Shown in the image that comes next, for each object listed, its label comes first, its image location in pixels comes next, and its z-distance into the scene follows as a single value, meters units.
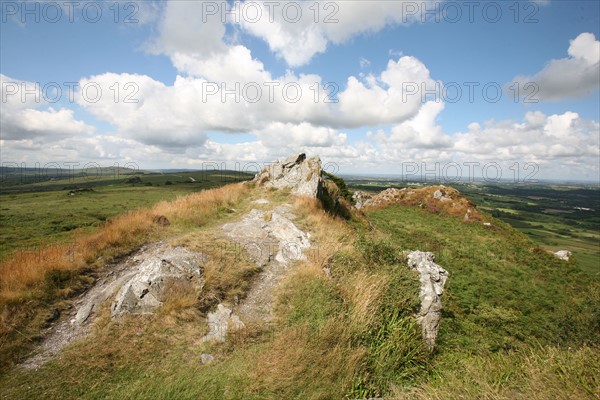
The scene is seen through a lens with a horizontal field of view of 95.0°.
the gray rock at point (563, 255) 27.84
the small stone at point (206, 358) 6.75
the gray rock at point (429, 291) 9.77
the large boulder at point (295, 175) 21.19
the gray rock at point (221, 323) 7.63
